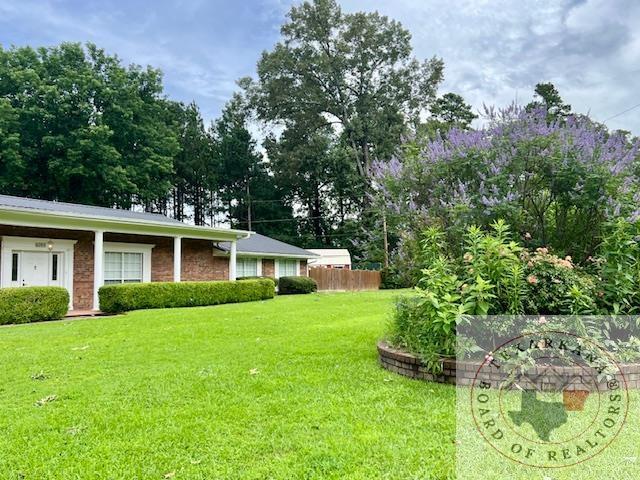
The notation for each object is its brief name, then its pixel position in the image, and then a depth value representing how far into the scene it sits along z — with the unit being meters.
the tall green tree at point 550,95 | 37.12
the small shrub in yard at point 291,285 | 23.12
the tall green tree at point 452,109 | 39.84
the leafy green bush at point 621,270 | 4.88
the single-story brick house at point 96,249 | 13.45
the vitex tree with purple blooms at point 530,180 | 5.64
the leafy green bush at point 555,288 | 4.80
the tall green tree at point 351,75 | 36.47
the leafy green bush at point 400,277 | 6.82
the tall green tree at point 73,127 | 28.73
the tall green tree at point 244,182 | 42.19
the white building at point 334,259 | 36.31
